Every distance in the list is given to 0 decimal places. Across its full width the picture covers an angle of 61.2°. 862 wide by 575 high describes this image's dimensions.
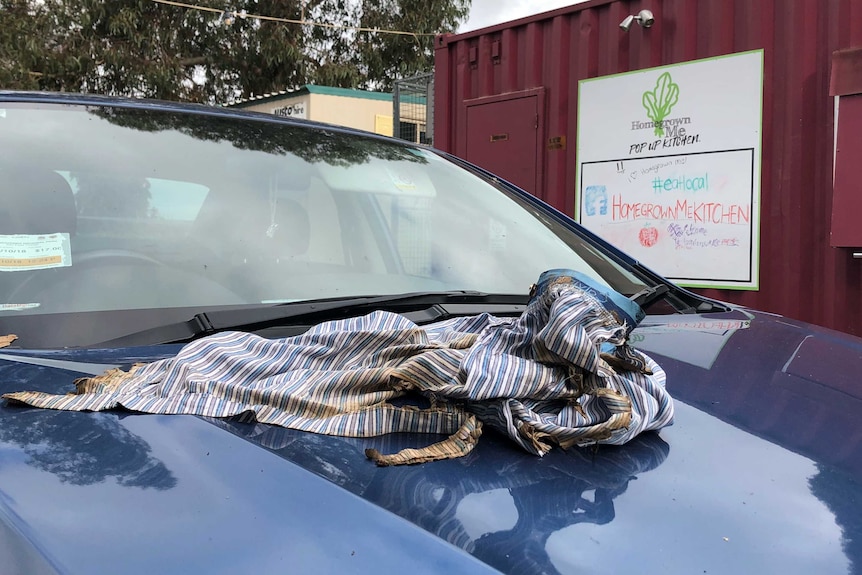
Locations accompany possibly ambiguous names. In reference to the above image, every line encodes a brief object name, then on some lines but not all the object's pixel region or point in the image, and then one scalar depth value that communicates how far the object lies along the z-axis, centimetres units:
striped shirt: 105
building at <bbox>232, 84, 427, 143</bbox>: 1206
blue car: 77
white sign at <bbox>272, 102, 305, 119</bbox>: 1228
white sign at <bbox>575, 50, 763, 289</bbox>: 450
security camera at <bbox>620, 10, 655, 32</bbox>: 477
